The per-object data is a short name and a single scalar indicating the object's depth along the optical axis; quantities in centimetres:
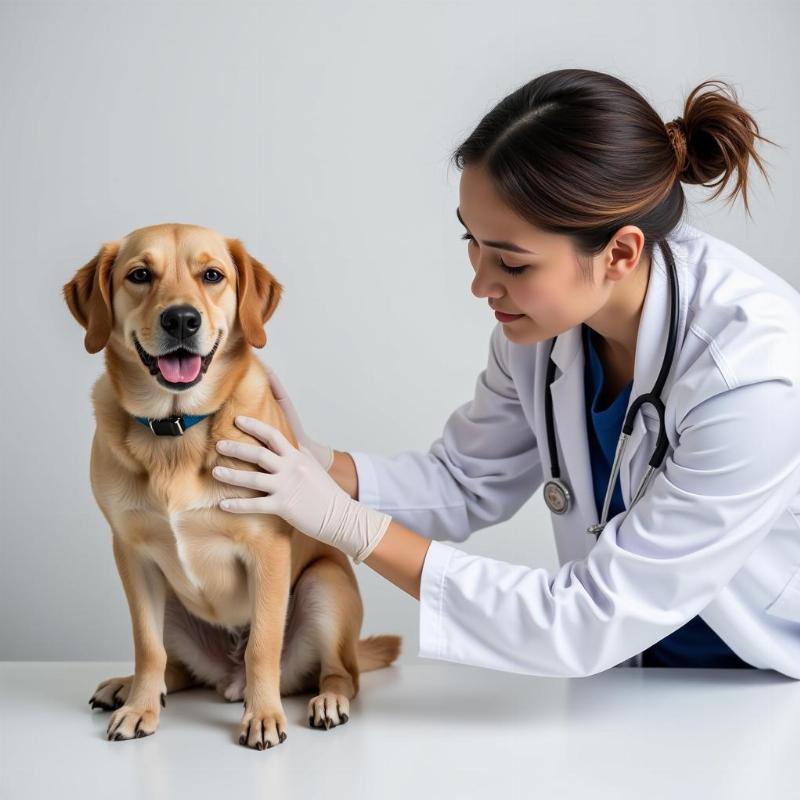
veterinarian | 175
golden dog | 183
